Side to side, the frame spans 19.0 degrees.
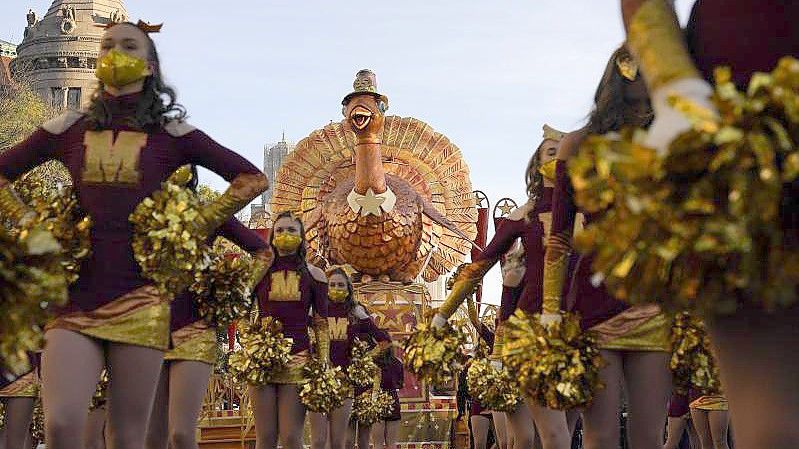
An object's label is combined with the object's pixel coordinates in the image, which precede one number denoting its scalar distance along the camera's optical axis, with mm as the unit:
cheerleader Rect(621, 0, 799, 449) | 5163
